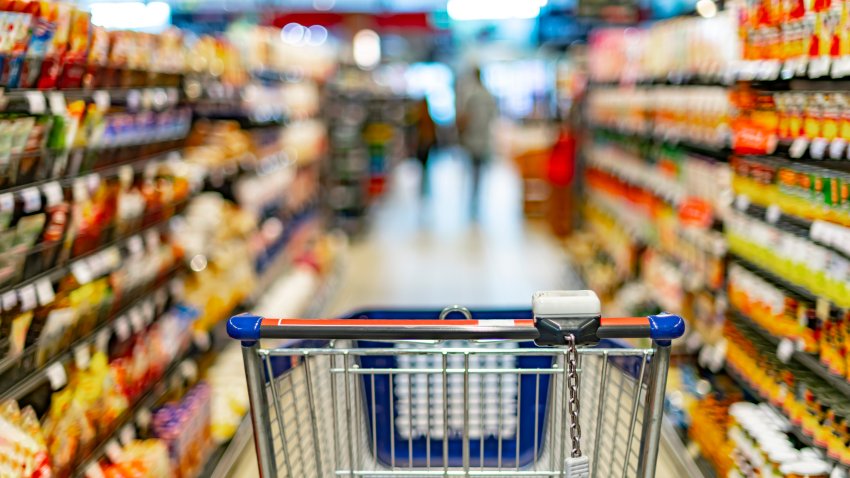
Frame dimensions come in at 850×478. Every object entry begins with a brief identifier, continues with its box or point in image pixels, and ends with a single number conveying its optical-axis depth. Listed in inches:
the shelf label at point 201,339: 154.6
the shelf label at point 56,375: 96.6
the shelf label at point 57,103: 97.0
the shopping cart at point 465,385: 67.9
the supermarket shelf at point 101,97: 88.9
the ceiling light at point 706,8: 165.8
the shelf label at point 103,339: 112.1
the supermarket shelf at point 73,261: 94.5
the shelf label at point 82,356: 105.2
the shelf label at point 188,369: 146.6
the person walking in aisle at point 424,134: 458.0
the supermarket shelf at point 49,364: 89.6
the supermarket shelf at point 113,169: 95.8
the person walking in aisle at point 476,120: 416.2
